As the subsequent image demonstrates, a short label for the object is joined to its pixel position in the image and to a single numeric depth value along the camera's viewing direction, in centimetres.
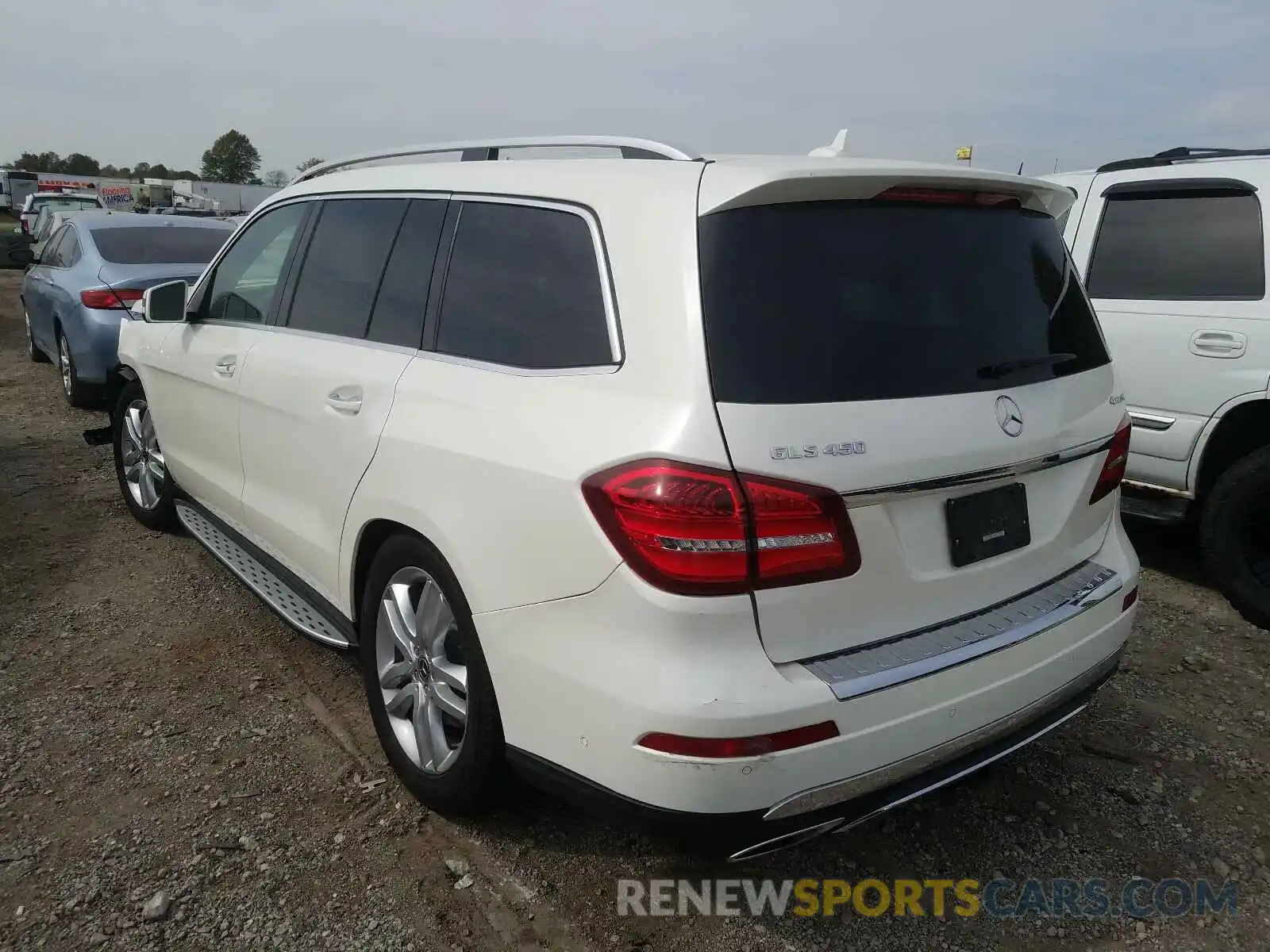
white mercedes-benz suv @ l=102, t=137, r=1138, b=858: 194
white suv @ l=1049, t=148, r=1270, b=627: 427
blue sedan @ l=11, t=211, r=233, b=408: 719
